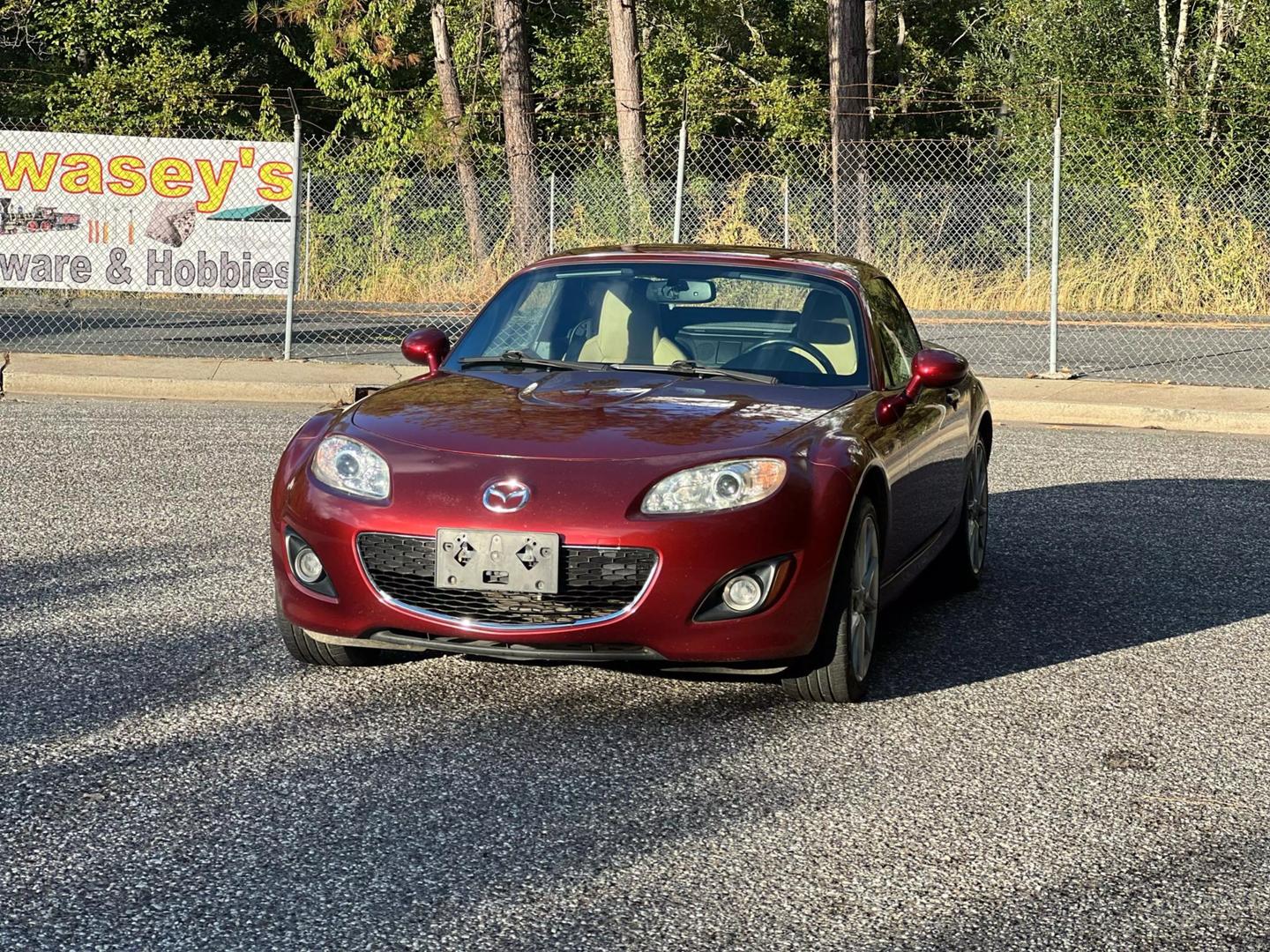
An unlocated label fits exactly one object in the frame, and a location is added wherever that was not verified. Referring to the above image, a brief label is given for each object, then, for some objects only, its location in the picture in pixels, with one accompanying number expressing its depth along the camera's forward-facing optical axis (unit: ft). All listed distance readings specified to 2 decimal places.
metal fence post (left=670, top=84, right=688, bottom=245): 53.26
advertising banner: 53.52
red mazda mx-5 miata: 17.80
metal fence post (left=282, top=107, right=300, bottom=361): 53.26
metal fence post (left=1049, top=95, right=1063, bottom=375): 50.96
